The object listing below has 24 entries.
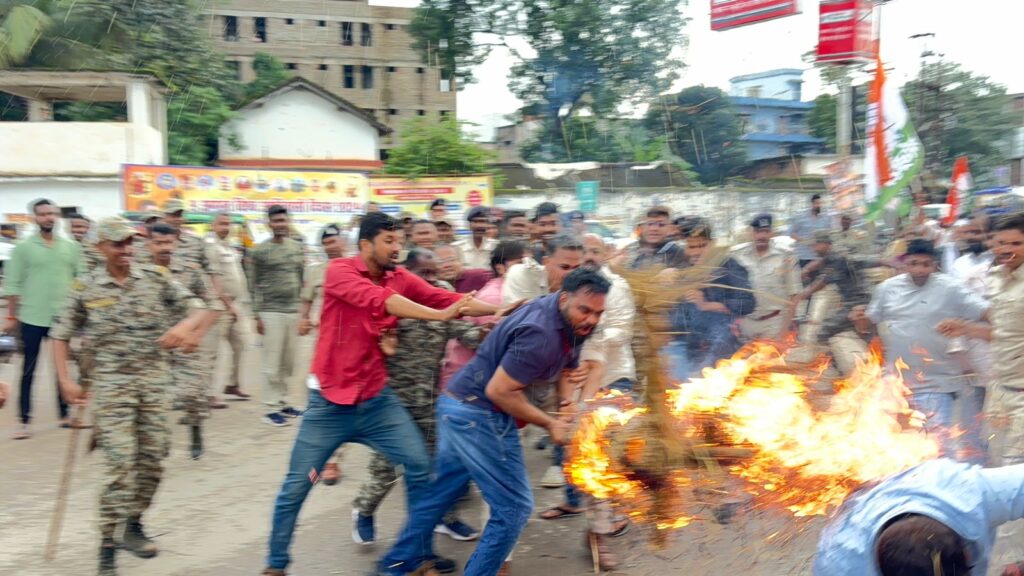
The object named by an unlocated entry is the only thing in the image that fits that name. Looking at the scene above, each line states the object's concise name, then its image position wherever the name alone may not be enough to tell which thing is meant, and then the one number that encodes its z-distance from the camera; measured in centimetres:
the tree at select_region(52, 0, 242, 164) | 2366
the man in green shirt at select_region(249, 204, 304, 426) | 769
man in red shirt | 430
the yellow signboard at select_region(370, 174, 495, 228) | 1889
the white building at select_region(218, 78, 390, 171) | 3002
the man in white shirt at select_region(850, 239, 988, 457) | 528
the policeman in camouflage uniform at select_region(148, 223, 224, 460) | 556
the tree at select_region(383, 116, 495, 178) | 2016
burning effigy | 308
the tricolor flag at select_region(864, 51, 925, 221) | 909
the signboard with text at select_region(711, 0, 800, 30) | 1029
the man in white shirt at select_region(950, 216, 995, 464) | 486
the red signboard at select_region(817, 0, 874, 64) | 967
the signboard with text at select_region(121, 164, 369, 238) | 1739
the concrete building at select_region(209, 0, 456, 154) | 3594
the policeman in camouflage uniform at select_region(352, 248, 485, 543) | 487
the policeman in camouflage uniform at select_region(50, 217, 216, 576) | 448
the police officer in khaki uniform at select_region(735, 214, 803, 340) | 716
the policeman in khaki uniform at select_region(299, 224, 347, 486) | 737
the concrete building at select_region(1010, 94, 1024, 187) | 2566
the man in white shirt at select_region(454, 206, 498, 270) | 762
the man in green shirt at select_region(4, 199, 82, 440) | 736
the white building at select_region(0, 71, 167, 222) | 1997
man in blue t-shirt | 374
